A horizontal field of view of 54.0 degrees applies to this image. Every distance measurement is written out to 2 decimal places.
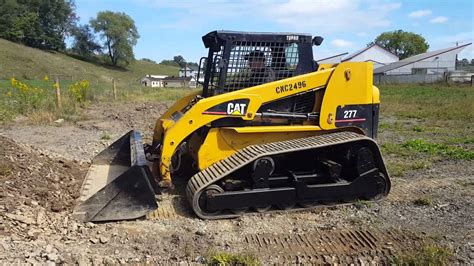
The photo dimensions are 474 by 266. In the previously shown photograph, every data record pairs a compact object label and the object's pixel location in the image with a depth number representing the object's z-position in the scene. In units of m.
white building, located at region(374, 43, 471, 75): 70.31
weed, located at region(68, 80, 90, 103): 18.50
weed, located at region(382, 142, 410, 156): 9.71
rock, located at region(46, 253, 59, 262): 4.19
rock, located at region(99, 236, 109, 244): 4.75
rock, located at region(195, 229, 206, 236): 5.07
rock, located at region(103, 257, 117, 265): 4.24
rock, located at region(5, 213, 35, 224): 4.85
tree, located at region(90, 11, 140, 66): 96.62
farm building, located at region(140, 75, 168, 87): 75.26
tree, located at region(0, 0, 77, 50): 79.44
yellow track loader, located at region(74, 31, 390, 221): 5.54
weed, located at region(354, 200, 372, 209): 5.96
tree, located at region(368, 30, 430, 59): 111.00
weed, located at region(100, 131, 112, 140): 11.52
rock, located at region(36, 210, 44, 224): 4.99
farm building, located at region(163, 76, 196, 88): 51.22
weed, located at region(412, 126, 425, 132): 13.37
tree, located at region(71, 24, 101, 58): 96.06
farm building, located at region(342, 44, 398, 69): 80.75
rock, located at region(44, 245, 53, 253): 4.34
